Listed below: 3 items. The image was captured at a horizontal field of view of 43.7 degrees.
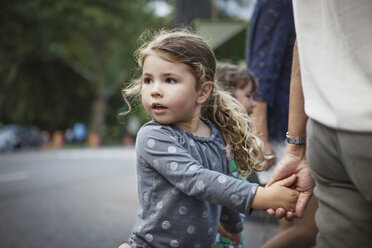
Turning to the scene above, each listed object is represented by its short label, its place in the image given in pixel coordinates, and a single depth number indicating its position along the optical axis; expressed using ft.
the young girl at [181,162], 4.99
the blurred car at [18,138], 69.87
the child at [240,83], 9.46
